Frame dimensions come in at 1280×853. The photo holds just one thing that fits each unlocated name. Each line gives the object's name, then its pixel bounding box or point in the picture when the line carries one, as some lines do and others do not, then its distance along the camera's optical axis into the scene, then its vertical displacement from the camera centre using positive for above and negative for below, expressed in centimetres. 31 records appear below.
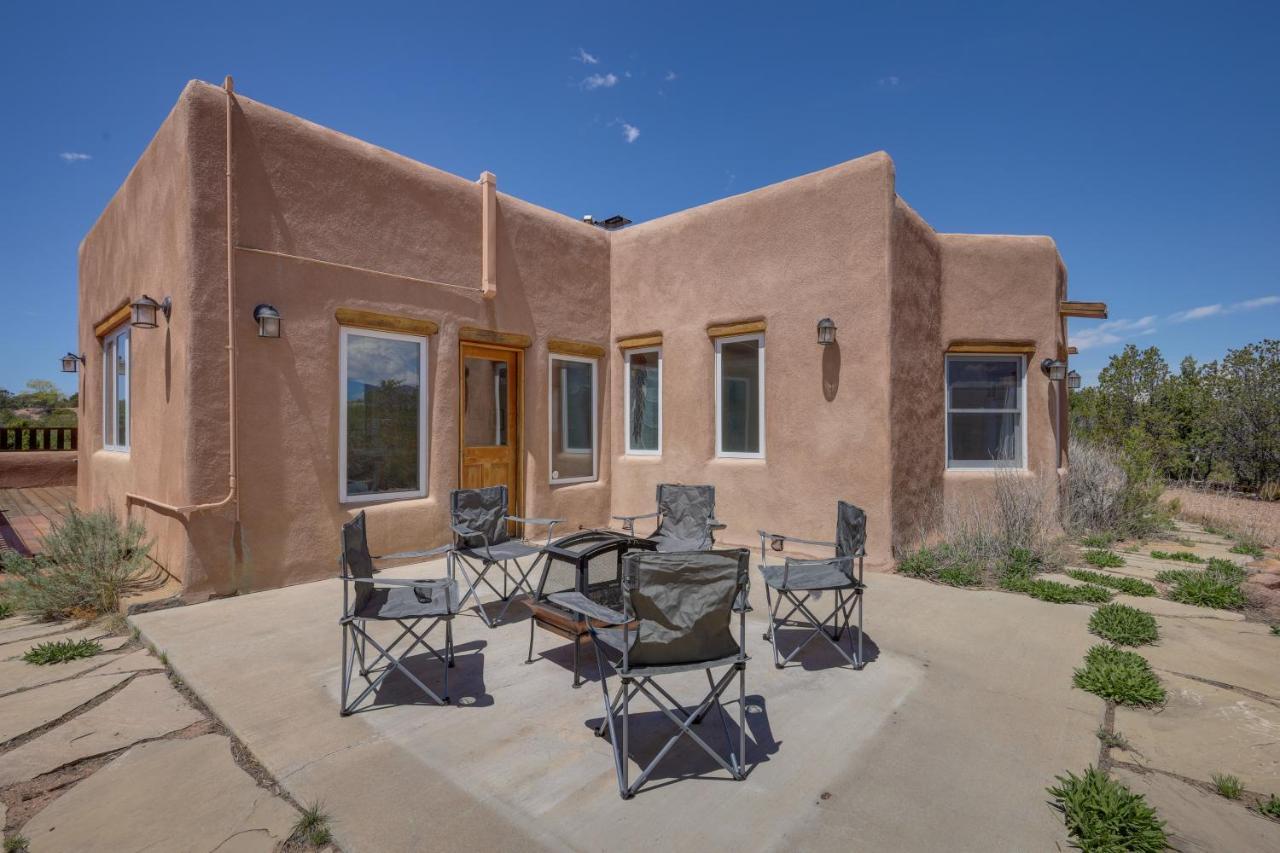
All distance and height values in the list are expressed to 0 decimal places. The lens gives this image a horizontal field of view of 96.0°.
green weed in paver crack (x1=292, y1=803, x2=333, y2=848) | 209 -148
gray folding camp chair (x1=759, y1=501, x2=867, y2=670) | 377 -102
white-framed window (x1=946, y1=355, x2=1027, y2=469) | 780 +24
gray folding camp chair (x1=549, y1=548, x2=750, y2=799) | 246 -82
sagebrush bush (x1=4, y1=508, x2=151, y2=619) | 483 -122
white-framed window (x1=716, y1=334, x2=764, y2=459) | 741 +43
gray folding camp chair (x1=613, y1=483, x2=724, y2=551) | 590 -85
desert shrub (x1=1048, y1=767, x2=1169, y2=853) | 206 -147
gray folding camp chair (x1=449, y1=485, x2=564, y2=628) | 479 -89
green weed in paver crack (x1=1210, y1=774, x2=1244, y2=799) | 242 -152
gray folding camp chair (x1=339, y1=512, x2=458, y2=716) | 314 -101
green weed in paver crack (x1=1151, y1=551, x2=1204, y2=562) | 674 -153
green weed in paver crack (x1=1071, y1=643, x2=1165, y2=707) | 328 -150
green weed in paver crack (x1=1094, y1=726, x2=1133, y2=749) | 282 -155
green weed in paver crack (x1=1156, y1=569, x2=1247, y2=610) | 510 -150
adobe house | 521 +91
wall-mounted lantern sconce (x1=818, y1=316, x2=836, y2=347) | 659 +112
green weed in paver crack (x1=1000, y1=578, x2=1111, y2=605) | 525 -153
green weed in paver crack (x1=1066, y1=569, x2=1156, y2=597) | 552 -154
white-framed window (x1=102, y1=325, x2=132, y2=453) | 696 +52
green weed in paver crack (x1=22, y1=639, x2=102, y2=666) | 387 -151
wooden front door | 709 +16
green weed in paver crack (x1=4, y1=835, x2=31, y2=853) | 209 -151
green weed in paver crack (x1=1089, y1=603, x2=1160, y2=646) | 425 -152
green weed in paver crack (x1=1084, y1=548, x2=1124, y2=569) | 655 -152
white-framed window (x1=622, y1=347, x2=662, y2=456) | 832 +42
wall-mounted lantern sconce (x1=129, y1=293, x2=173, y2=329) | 538 +114
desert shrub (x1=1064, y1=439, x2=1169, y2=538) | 825 -103
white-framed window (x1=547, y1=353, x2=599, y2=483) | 801 +16
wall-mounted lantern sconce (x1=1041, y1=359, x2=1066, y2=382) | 763 +79
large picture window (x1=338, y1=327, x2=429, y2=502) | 597 +16
